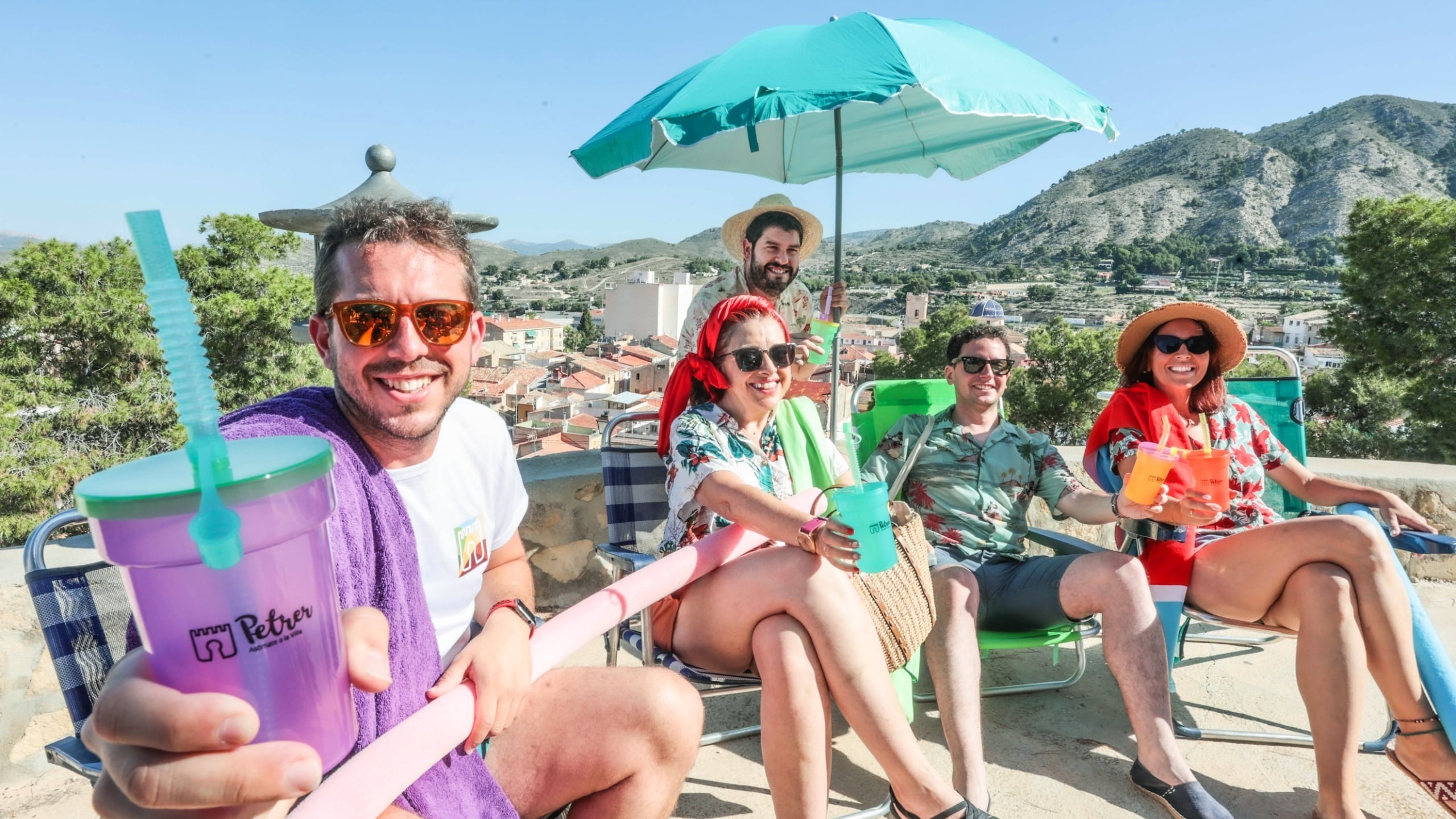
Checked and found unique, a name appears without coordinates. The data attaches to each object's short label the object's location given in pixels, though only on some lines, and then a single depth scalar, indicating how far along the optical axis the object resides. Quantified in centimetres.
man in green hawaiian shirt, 209
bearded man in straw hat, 325
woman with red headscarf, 169
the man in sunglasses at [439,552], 115
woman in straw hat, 203
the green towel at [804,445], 232
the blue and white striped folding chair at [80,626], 130
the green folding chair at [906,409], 275
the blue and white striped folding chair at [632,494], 258
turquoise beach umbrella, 244
